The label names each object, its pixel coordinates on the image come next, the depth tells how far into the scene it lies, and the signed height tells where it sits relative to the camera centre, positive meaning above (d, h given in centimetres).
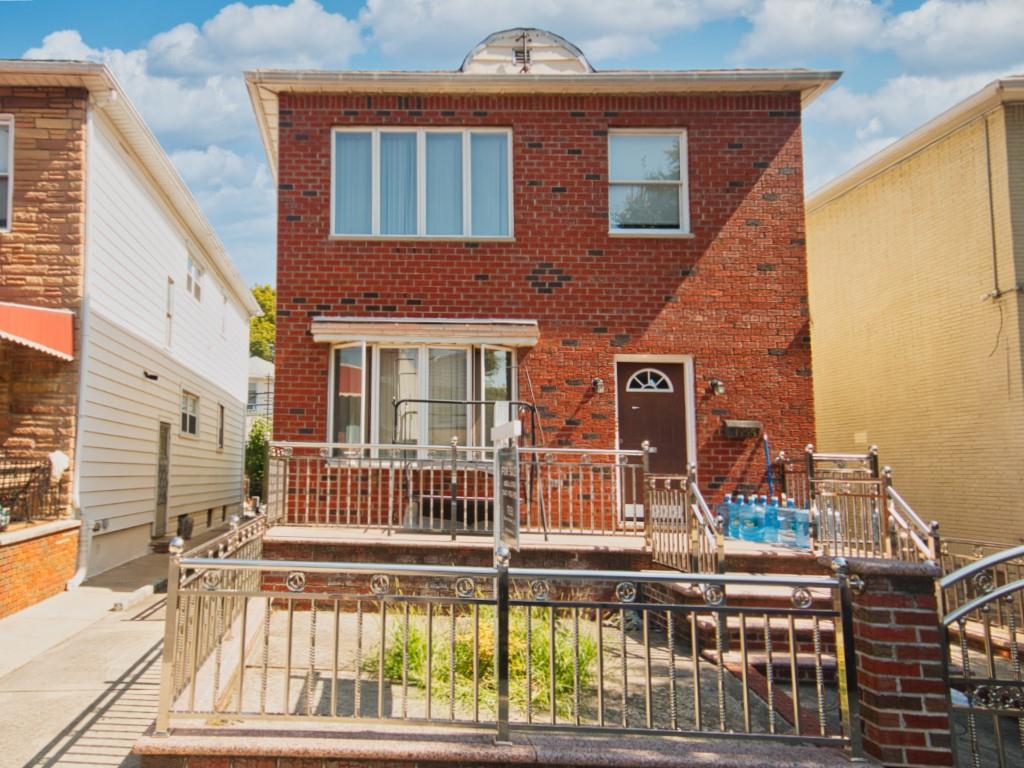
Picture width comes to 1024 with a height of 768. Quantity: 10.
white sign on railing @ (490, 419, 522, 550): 571 -22
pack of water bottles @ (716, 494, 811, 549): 898 -76
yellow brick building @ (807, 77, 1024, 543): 1257 +270
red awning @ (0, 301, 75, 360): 909 +168
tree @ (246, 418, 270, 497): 2639 +18
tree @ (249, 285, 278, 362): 5081 +900
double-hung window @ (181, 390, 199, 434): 1734 +110
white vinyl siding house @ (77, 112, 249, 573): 1119 +191
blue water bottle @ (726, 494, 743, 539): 974 -75
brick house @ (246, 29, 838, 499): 1059 +286
